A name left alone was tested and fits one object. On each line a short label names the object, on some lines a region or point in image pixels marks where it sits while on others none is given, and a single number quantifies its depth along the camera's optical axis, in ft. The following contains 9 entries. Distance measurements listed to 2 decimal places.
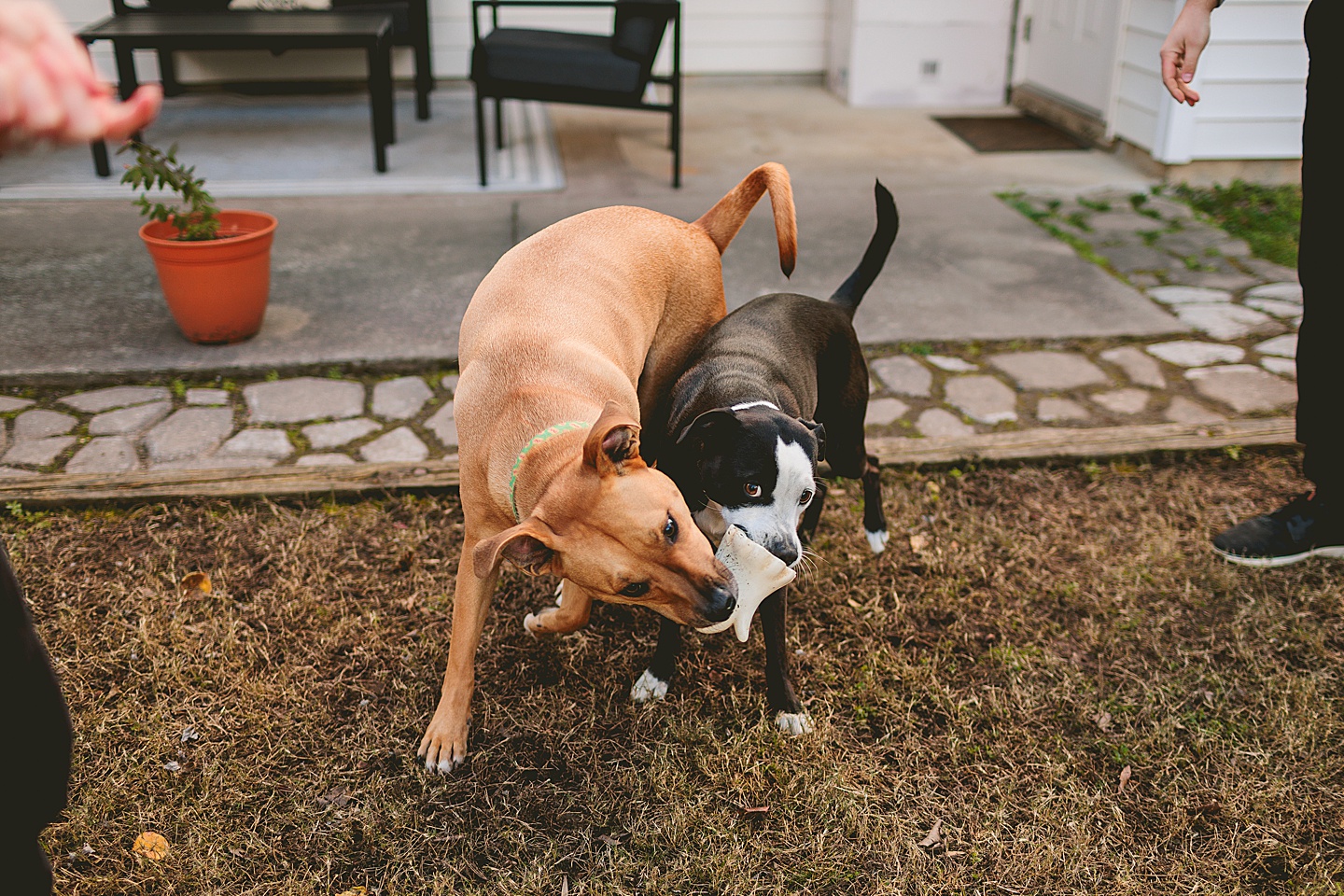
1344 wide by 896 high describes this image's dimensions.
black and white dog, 7.32
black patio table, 18.15
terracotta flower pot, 12.28
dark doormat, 23.49
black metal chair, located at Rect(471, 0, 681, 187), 18.76
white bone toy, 6.88
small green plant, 11.69
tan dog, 6.20
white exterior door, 22.49
